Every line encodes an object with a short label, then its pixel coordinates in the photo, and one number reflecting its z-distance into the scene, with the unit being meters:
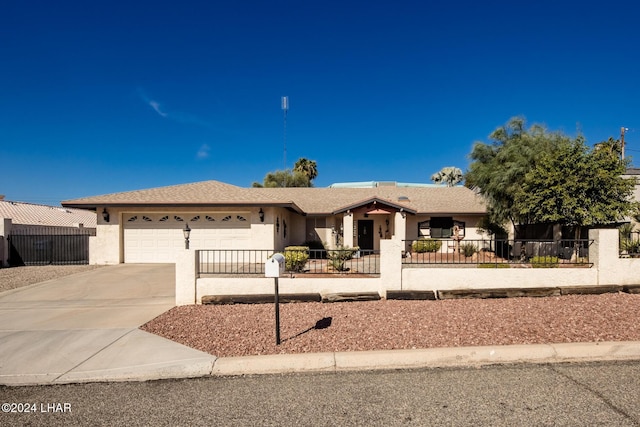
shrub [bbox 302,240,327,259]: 20.11
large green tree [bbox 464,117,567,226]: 15.09
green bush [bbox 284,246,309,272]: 9.90
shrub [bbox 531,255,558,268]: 8.62
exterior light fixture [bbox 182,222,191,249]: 8.70
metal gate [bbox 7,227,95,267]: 15.16
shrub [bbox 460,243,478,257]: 14.01
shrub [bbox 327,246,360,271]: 10.22
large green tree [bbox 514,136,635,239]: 12.50
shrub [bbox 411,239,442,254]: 18.02
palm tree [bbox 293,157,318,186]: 47.62
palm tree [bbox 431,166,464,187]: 49.78
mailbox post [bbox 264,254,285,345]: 5.23
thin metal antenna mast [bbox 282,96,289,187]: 25.15
